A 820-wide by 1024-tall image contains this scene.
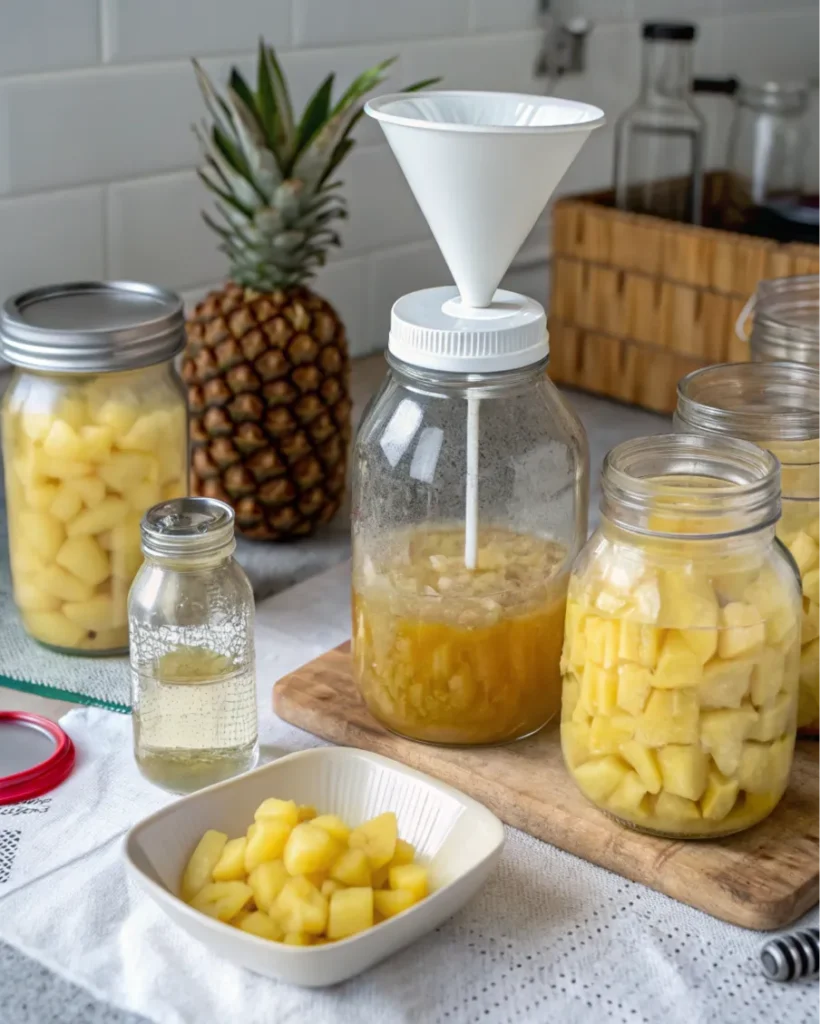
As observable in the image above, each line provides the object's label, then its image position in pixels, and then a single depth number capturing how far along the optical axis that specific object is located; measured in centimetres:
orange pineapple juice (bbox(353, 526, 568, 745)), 94
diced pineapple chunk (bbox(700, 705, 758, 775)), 82
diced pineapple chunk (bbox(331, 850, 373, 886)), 78
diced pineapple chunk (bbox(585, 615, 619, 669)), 84
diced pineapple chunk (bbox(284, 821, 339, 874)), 77
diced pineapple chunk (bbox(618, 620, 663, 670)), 82
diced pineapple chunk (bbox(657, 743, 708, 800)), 83
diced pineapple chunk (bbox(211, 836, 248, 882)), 80
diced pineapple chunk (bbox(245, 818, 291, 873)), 79
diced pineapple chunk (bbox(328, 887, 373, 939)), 76
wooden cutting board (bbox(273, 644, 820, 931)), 82
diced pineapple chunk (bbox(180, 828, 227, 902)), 81
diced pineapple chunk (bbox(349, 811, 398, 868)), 81
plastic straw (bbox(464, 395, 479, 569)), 92
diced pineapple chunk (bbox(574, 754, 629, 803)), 86
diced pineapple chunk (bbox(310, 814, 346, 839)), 79
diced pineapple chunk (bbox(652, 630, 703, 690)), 81
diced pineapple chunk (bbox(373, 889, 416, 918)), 79
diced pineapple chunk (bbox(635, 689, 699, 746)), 82
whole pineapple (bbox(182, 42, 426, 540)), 127
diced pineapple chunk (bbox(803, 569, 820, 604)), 94
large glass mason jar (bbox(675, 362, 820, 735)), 95
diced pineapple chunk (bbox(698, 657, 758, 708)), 82
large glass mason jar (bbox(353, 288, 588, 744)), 93
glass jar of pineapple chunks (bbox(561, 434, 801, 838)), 82
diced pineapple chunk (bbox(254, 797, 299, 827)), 80
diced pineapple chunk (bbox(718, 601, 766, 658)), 82
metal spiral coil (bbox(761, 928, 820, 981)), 76
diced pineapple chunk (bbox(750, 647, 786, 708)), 83
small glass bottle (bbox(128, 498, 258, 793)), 94
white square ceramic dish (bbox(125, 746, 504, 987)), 74
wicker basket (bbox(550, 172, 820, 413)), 154
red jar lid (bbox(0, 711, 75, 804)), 93
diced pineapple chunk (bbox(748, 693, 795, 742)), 84
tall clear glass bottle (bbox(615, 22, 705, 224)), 171
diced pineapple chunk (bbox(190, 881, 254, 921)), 78
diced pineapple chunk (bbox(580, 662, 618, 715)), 84
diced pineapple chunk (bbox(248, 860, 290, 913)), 77
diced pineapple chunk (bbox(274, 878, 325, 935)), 75
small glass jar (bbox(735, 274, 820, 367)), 115
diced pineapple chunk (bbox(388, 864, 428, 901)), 79
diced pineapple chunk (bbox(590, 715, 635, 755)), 84
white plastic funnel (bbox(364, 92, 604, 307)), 85
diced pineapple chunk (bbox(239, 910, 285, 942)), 77
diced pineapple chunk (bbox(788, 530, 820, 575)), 95
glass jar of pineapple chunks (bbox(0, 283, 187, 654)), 107
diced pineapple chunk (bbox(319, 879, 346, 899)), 77
